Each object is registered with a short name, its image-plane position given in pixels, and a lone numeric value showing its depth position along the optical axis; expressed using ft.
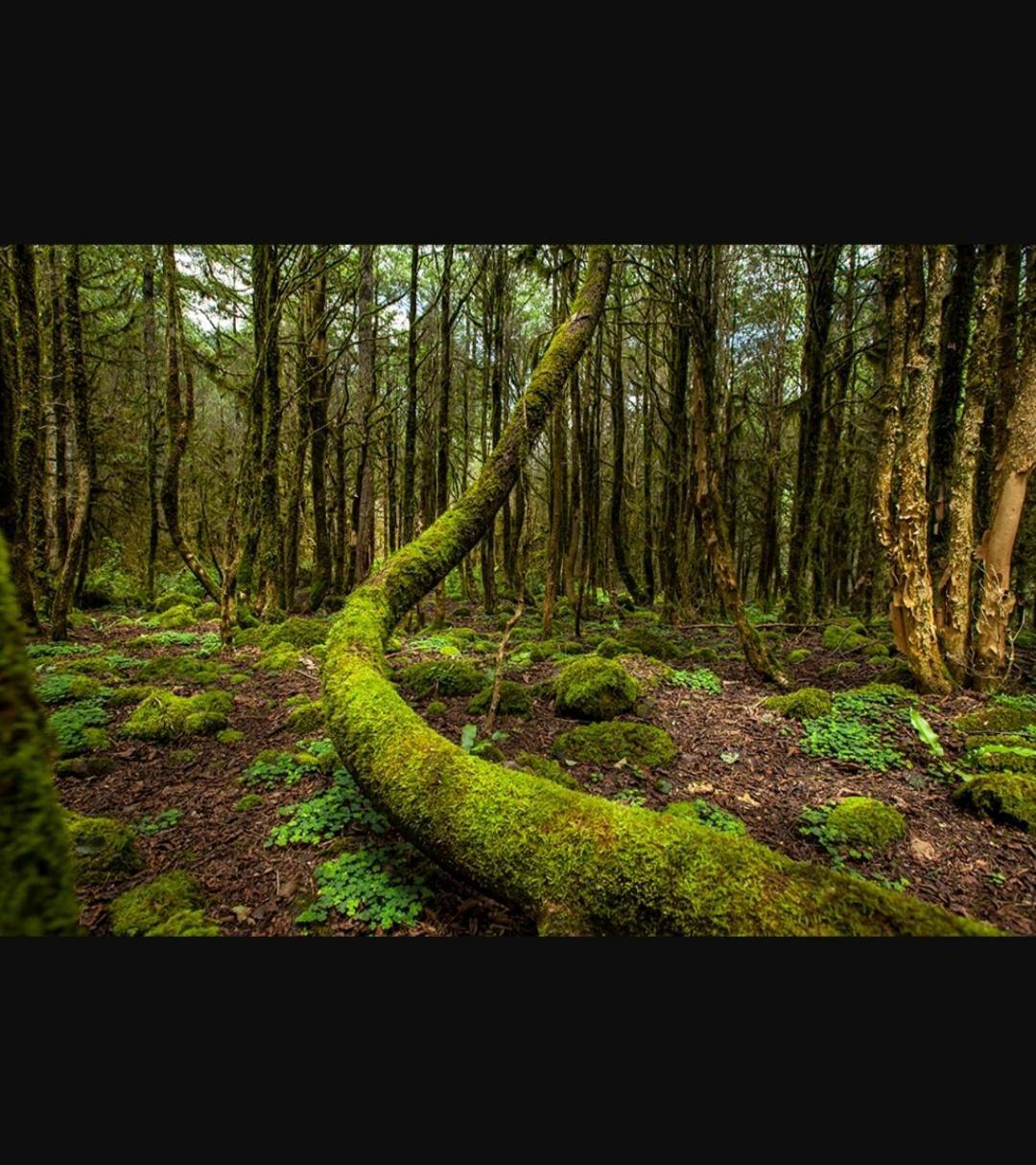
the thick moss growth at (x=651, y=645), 25.49
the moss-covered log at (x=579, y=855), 6.23
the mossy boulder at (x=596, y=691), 16.69
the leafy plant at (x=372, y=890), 7.97
